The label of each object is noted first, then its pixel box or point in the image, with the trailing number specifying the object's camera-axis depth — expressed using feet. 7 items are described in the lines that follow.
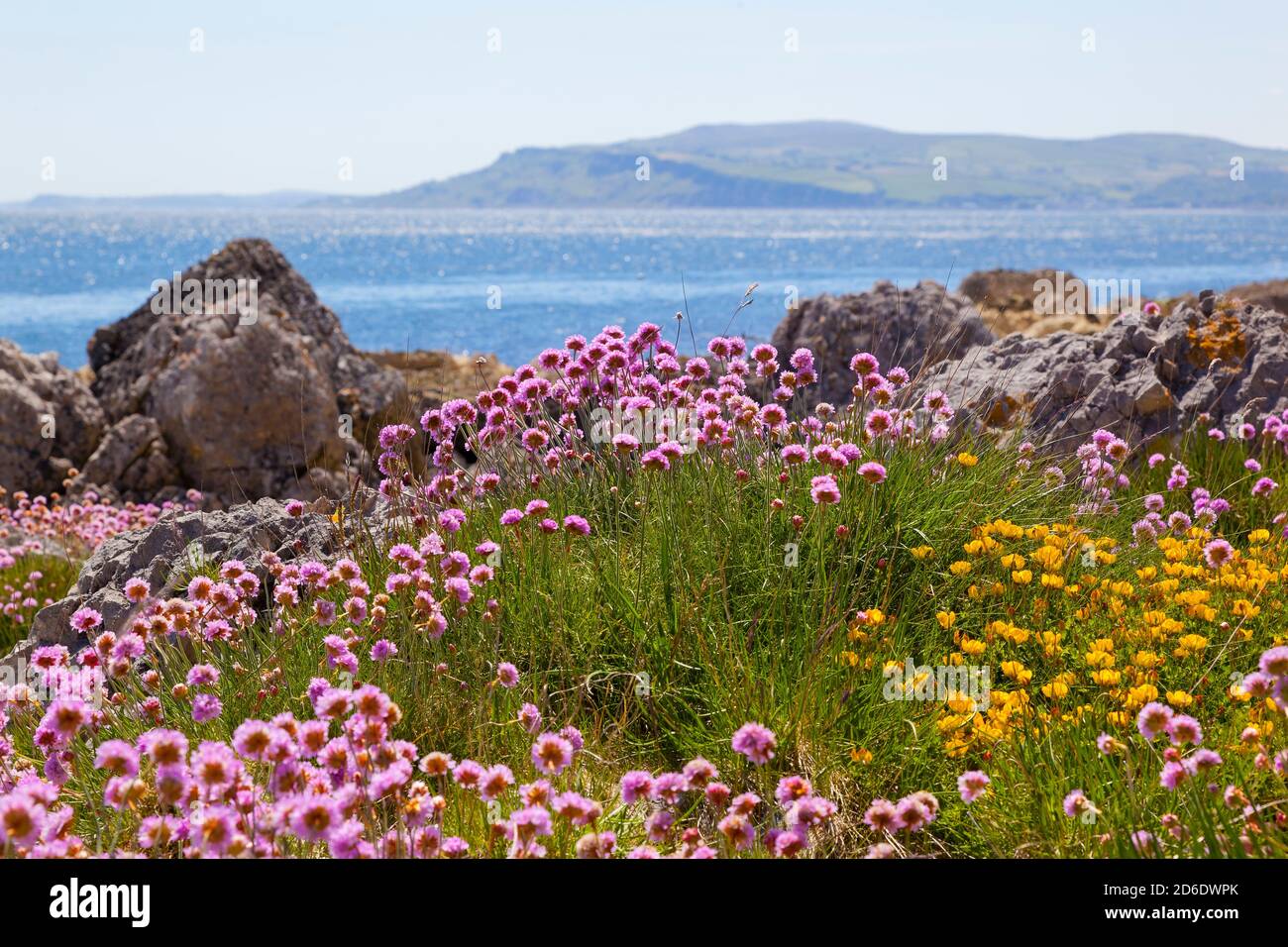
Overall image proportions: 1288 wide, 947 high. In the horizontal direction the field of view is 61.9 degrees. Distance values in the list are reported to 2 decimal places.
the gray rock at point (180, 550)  18.31
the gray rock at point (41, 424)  39.01
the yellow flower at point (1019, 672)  13.02
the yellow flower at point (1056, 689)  12.46
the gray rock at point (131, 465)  38.19
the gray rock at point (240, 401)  38.09
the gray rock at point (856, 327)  37.11
